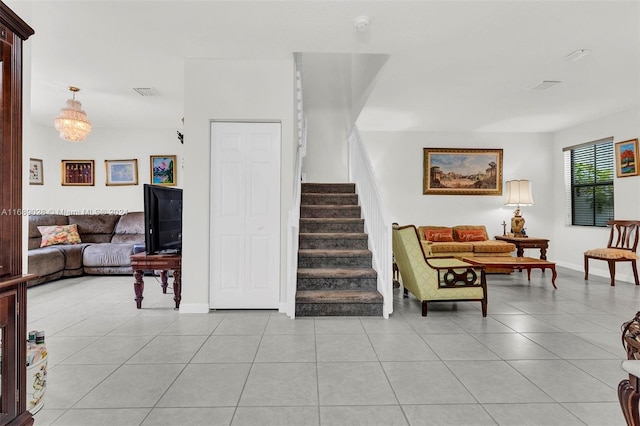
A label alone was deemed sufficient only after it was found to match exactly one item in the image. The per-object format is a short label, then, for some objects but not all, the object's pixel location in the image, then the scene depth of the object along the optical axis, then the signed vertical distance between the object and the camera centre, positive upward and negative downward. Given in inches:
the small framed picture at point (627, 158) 209.0 +36.3
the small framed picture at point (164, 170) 265.6 +35.0
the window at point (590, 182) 232.8 +23.8
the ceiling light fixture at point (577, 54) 138.2 +68.5
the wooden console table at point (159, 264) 145.7 -22.7
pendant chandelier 170.6 +47.7
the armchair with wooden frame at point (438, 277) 139.1 -27.4
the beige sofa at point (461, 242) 233.0 -21.5
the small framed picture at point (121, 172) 264.2 +33.2
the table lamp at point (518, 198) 253.3 +12.1
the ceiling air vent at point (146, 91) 181.3 +69.0
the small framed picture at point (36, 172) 245.4 +31.0
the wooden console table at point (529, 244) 232.8 -21.7
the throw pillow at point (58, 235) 222.4 -15.1
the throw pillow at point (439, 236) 249.1 -17.2
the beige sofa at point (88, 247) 200.5 -22.7
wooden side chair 196.5 -21.9
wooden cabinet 55.7 -3.5
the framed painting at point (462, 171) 274.5 +35.6
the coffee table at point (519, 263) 183.1 -28.1
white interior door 145.3 -3.9
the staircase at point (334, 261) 138.1 -23.2
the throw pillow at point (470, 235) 251.6 -16.6
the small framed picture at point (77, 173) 262.4 +32.1
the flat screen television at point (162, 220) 135.1 -2.9
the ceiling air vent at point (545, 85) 171.3 +69.2
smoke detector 113.7 +67.3
